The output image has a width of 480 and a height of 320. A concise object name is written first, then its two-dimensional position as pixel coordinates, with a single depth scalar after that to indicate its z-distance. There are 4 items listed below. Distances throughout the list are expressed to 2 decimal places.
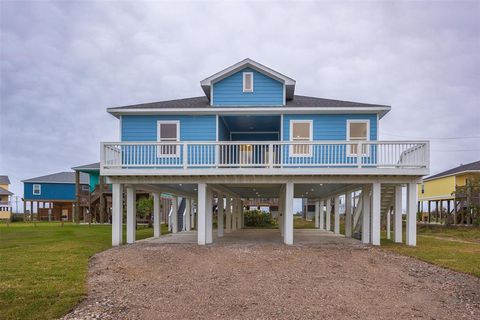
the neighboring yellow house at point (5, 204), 46.28
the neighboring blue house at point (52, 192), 42.28
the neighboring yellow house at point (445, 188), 30.13
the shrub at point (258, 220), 31.70
